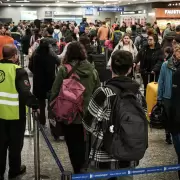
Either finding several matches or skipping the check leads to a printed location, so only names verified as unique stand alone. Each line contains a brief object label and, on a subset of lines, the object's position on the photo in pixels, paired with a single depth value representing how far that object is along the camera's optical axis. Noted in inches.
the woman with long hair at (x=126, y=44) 348.2
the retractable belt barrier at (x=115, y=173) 102.3
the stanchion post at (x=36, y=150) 167.3
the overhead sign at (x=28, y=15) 1765.5
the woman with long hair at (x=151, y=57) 302.2
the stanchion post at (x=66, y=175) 101.6
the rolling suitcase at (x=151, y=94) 265.1
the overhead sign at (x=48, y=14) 1718.8
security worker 161.3
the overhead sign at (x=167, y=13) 1304.1
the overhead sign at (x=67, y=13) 1723.9
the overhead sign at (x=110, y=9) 1311.5
